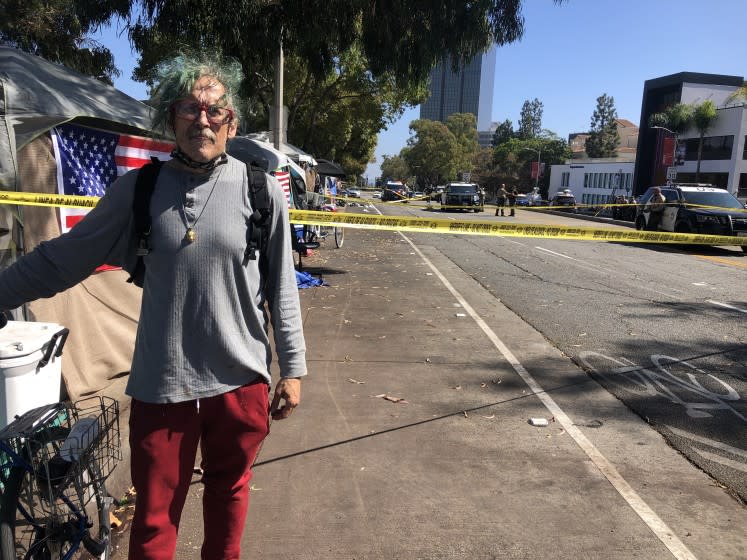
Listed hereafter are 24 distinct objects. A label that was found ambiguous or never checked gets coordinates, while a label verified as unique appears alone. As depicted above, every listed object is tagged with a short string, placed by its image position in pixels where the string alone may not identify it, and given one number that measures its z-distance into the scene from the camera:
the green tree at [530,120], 142.88
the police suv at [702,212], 16.44
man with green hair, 2.16
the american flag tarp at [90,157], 5.07
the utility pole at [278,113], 11.55
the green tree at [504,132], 143.25
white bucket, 3.44
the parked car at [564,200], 53.44
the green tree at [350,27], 7.91
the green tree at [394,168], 161.12
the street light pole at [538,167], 86.94
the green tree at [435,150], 105.62
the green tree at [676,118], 55.74
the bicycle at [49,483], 1.98
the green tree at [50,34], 14.34
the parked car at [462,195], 38.19
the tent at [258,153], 9.99
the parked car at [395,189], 55.78
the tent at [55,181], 4.50
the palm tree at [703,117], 54.22
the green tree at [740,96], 46.94
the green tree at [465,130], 121.07
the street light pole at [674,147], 53.69
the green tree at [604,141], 102.00
